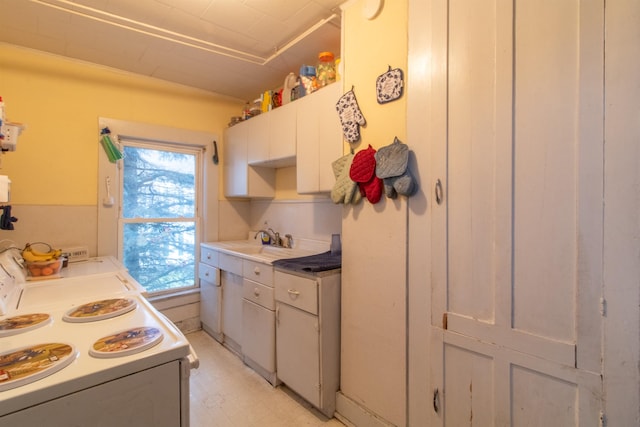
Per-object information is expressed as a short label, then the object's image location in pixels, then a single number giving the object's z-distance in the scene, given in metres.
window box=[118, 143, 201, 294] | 2.83
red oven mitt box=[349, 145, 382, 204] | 1.56
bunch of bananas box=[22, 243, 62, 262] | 1.92
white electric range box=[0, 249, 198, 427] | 0.76
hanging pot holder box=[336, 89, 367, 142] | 1.67
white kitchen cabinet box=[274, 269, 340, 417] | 1.78
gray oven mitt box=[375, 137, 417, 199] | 1.39
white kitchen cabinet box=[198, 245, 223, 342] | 2.79
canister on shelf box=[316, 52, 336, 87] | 2.08
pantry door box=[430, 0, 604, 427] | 0.96
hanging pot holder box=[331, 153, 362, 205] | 1.68
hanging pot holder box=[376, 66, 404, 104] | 1.47
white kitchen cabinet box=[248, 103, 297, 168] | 2.34
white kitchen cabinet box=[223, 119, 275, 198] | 2.93
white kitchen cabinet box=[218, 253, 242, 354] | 2.50
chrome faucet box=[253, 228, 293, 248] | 2.86
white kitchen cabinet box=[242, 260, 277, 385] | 2.12
